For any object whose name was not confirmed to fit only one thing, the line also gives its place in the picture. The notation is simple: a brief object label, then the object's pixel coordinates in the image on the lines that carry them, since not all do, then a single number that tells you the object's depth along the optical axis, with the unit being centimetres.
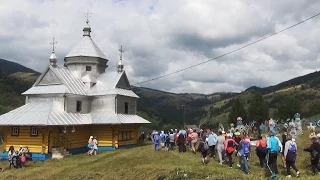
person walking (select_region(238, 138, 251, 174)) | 1852
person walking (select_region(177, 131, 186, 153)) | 2794
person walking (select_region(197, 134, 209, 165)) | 2180
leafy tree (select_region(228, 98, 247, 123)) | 9750
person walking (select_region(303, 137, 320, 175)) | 1730
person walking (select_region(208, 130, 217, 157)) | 2209
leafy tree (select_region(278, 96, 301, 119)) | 9738
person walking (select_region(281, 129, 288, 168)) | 1911
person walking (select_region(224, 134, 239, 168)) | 2007
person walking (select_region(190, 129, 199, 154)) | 2686
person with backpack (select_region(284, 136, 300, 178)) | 1706
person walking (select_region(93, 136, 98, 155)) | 3316
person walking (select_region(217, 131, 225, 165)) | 2086
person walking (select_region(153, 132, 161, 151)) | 2913
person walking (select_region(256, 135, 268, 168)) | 1884
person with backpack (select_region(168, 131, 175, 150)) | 2988
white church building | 3281
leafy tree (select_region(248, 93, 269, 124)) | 9425
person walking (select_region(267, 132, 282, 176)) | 1716
